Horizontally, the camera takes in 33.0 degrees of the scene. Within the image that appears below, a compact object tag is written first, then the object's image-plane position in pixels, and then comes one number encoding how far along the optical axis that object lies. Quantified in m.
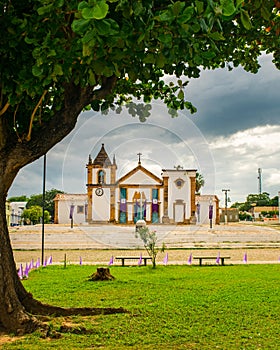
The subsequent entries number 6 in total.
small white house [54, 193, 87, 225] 50.44
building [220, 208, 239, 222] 86.31
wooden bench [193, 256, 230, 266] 14.16
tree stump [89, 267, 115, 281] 10.63
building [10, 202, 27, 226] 69.29
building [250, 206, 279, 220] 103.44
